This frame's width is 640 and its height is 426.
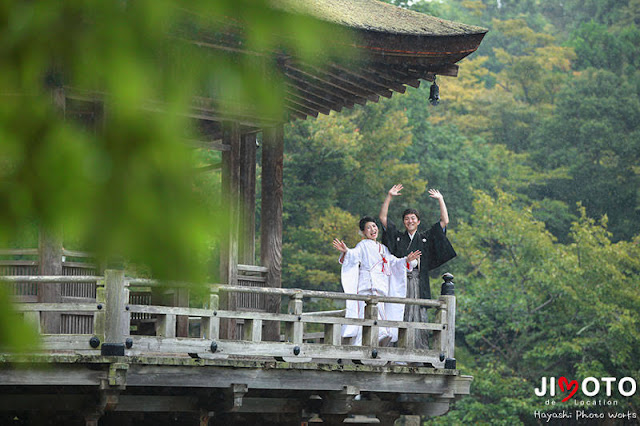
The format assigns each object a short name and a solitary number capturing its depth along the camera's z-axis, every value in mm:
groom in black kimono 19984
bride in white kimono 19547
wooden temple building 15195
